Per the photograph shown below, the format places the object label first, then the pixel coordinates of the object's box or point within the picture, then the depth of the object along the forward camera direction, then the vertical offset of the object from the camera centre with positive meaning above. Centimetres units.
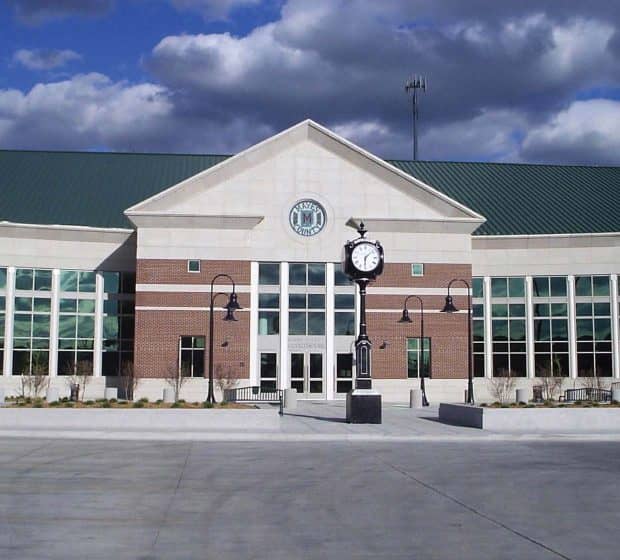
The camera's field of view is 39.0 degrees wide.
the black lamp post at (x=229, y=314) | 3309 +179
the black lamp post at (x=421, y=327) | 4238 +164
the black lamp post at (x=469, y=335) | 4000 +117
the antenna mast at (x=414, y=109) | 7836 +2242
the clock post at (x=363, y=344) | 3058 +52
